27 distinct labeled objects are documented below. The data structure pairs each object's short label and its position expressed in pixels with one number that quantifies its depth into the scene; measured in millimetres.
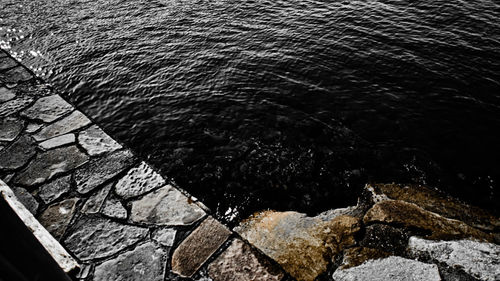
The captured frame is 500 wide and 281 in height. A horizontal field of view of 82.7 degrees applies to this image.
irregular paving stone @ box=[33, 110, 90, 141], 5445
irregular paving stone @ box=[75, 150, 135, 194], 4512
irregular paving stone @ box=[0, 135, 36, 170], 4832
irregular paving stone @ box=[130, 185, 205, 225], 3979
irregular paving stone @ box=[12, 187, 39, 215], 4090
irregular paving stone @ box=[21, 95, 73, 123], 5898
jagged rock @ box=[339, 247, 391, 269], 3557
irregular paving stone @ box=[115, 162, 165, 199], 4395
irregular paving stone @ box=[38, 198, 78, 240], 3835
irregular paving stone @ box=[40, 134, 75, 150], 5211
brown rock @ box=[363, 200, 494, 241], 3859
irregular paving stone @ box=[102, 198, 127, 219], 4070
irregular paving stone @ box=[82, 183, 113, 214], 4129
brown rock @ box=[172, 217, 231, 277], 3426
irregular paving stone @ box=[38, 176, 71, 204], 4281
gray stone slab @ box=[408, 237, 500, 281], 3266
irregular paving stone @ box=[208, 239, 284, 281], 3354
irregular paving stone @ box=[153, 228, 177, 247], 3689
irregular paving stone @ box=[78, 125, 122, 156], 5154
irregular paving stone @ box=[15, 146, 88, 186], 4578
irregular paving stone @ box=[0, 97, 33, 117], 6004
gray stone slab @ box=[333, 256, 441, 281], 3262
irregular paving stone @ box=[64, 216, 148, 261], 3619
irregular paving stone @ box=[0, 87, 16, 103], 6387
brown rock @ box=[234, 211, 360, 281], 3561
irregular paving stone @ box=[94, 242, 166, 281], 3338
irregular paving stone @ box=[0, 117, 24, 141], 5402
